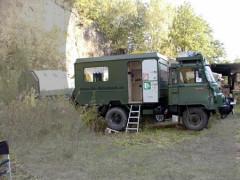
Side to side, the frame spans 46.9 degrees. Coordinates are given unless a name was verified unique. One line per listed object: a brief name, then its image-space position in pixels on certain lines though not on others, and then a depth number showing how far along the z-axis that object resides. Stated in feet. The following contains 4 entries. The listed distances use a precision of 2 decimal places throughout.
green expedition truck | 31.37
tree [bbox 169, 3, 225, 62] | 98.89
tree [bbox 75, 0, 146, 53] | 89.86
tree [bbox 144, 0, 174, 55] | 87.81
